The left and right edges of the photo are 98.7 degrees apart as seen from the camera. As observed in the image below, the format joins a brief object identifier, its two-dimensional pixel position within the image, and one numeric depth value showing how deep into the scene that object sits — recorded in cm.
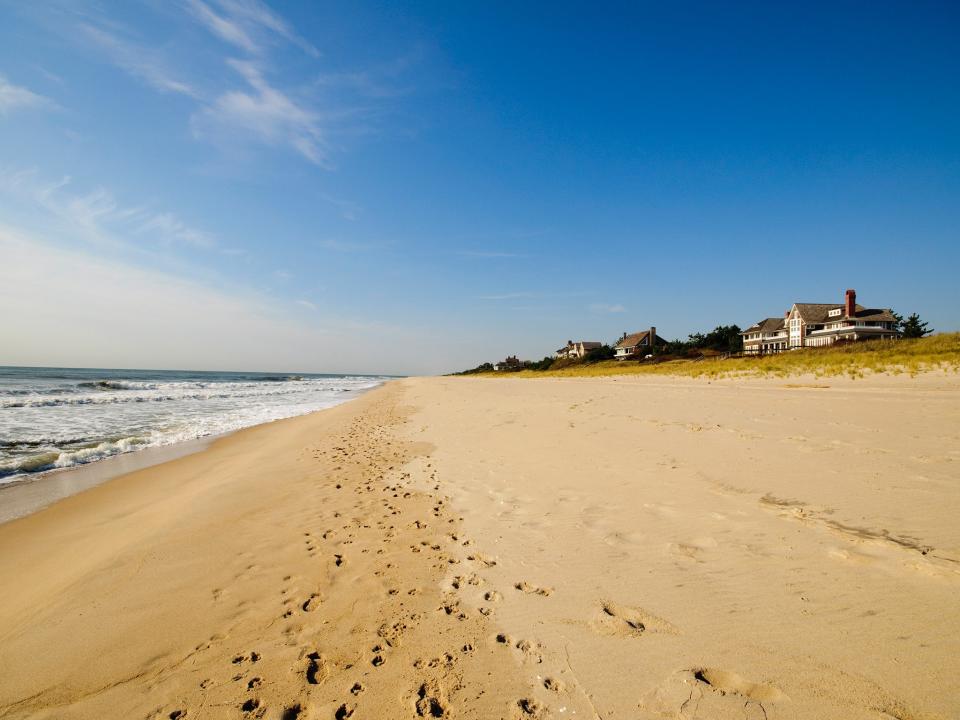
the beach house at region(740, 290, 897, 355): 5856
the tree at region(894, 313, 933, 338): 5459
